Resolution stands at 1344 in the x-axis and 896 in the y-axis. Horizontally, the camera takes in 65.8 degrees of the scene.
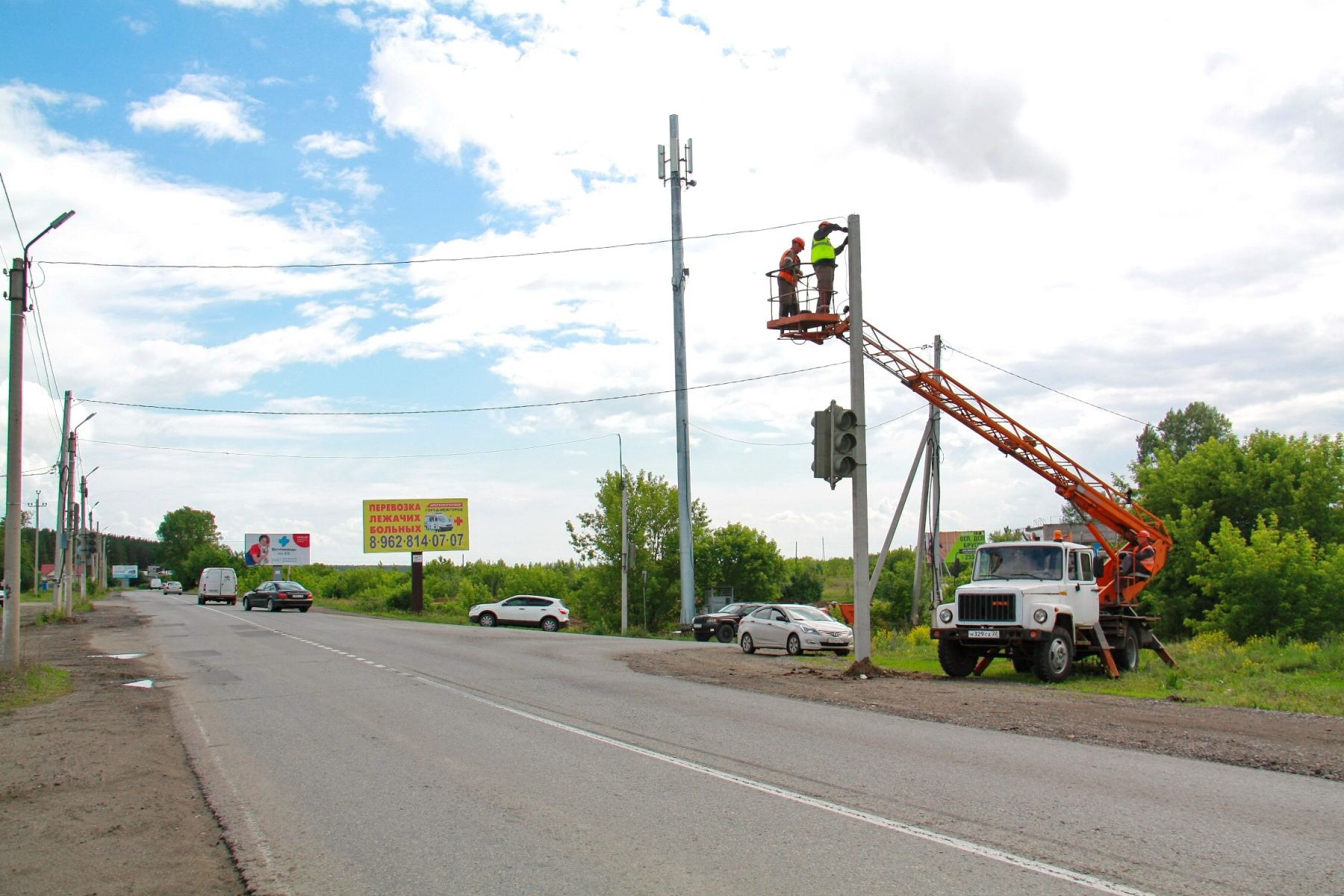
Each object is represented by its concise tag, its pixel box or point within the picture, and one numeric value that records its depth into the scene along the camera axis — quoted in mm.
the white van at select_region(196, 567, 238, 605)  74562
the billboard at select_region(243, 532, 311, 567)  88875
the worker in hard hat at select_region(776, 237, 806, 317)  20875
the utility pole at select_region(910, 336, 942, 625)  30109
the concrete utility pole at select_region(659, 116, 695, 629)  37844
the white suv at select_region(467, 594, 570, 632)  45656
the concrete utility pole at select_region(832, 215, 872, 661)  17703
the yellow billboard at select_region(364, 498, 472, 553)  65125
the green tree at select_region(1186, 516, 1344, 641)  26844
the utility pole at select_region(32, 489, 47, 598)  74731
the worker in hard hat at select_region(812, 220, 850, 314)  19328
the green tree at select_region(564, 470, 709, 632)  59469
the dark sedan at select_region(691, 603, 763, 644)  36531
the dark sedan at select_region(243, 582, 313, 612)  55688
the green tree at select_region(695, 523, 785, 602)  66312
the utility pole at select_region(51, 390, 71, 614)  43875
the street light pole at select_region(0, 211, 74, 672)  18266
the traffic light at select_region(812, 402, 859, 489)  17469
